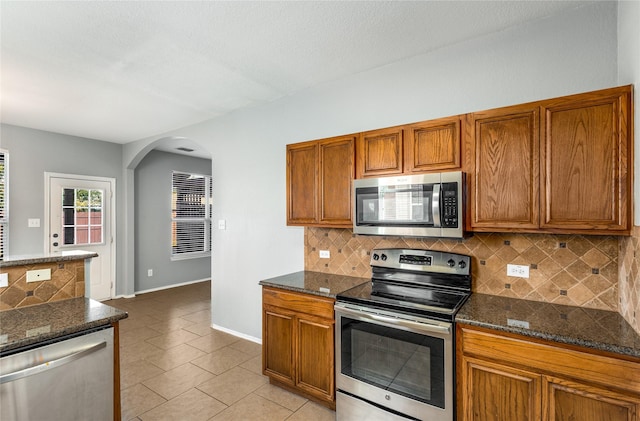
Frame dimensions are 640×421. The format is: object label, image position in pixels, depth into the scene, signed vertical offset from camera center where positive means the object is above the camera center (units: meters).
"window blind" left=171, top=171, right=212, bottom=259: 6.62 -0.10
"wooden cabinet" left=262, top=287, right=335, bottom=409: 2.40 -1.05
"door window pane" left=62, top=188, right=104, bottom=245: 5.09 -0.08
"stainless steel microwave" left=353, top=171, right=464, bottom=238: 2.13 +0.03
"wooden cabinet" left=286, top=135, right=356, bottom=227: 2.68 +0.25
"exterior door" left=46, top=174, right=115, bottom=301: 4.97 -0.16
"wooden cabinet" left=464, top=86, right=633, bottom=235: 1.71 +0.25
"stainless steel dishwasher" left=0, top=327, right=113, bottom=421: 1.49 -0.85
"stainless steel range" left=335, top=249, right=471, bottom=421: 1.90 -0.85
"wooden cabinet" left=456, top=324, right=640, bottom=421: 1.46 -0.86
